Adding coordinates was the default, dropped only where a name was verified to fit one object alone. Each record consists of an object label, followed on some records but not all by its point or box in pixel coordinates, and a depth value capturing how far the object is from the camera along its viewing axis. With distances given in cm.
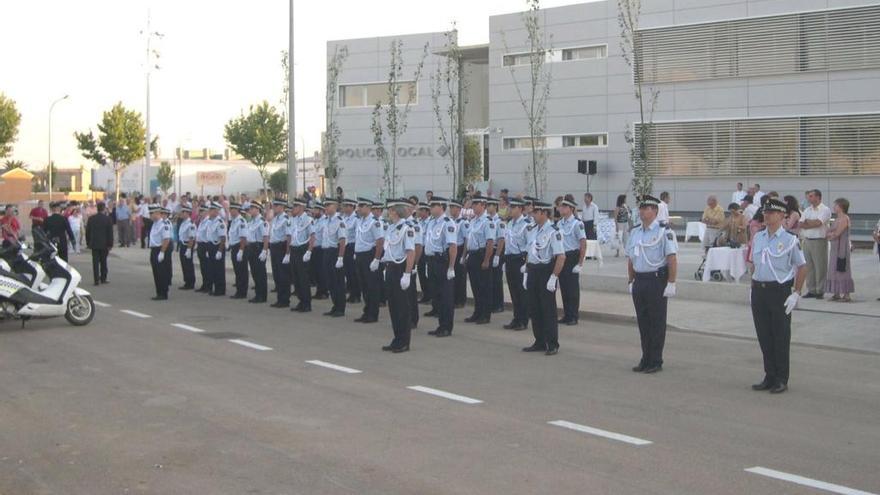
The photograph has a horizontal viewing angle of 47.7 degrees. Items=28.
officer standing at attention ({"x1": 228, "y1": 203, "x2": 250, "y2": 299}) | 1909
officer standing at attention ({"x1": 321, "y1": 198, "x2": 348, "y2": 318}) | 1631
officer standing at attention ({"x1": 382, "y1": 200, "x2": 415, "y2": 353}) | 1237
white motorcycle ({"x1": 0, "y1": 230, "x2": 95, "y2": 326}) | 1360
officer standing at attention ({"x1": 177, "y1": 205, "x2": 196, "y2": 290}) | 2075
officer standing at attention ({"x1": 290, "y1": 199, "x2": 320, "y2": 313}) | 1709
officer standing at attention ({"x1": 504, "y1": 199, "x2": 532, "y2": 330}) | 1500
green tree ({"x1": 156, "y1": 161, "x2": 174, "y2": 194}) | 7714
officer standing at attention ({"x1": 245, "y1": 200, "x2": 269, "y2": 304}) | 1855
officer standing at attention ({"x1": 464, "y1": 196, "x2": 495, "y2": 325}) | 1552
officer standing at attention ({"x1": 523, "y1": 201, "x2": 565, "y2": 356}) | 1216
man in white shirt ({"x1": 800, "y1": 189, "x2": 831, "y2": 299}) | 1672
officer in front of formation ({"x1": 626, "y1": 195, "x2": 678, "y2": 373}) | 1077
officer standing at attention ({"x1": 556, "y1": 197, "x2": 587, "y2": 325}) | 1491
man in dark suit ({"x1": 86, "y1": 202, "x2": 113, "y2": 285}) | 2147
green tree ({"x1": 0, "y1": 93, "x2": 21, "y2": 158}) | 6241
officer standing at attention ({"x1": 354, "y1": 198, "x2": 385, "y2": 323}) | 1539
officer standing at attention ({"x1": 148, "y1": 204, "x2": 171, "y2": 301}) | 1905
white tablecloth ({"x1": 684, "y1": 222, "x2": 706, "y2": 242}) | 3075
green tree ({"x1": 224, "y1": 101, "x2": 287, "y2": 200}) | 7088
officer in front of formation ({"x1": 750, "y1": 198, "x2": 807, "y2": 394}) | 975
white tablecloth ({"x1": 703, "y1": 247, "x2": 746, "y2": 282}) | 1812
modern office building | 3459
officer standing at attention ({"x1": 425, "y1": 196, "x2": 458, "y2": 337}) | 1393
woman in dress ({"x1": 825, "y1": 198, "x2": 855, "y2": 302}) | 1612
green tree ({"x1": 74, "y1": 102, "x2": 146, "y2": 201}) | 6212
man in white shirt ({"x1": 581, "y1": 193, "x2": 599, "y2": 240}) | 2570
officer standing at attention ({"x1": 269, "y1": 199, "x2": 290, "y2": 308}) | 1775
